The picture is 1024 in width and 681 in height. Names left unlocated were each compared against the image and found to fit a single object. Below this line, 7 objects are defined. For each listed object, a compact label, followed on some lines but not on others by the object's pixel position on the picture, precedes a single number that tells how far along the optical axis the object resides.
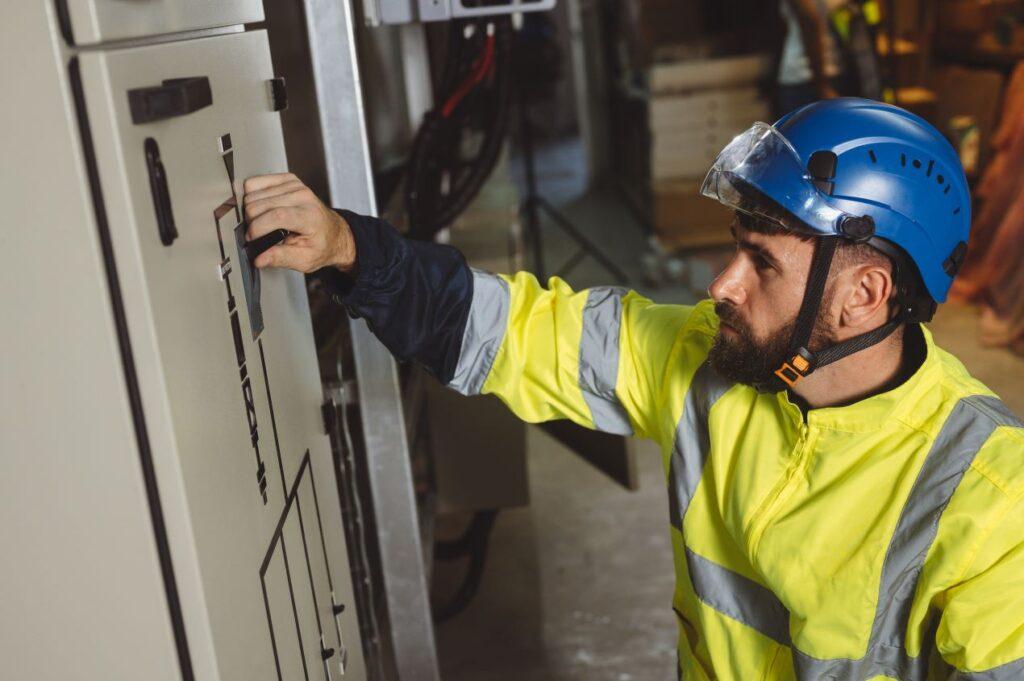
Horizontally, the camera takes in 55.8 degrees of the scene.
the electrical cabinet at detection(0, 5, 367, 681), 0.67
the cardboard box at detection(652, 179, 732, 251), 5.78
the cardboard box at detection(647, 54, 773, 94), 5.65
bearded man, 1.08
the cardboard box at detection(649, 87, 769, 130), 5.66
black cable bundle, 2.31
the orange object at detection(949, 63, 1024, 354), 4.38
